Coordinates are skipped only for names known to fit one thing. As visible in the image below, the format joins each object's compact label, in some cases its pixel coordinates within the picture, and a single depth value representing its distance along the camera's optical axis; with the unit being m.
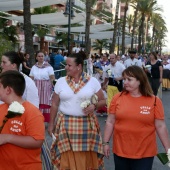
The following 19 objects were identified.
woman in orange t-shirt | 3.86
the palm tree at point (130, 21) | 85.59
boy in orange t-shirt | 2.94
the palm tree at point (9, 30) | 33.09
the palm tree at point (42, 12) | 37.72
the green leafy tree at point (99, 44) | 73.66
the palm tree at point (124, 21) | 43.58
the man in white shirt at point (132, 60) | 13.06
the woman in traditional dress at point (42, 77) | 9.24
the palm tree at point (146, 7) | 54.43
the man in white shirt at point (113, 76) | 9.62
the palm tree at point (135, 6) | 48.52
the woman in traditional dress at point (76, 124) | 4.65
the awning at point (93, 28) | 33.27
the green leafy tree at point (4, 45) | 12.78
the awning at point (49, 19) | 24.34
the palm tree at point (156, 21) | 75.88
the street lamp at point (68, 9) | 19.77
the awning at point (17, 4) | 20.05
